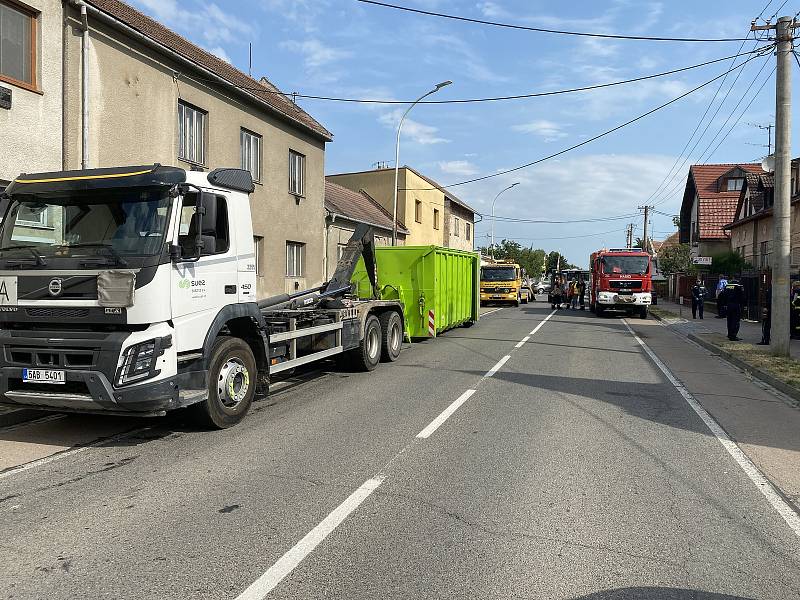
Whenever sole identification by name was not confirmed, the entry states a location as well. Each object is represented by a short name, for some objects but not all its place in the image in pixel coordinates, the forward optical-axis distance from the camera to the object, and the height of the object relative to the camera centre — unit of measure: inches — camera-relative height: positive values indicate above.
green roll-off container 569.0 +0.8
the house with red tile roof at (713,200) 1659.7 +224.5
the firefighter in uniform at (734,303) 649.6 -17.6
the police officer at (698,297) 1052.5 -19.2
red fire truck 1068.5 +7.6
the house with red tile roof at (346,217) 926.4 +107.6
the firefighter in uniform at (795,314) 709.9 -30.6
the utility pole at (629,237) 3345.7 +246.9
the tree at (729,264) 1293.1 +44.7
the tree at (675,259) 1940.9 +78.9
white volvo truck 227.3 -4.9
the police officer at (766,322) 629.0 -35.2
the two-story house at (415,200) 1437.0 +196.8
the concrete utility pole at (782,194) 525.7 +75.6
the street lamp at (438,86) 914.0 +279.4
